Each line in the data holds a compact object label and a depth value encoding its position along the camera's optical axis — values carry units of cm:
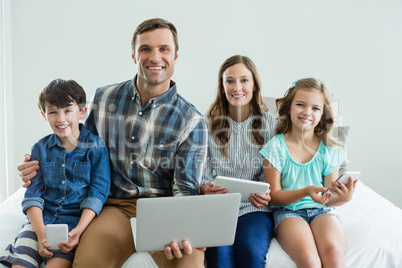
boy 172
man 191
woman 206
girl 173
